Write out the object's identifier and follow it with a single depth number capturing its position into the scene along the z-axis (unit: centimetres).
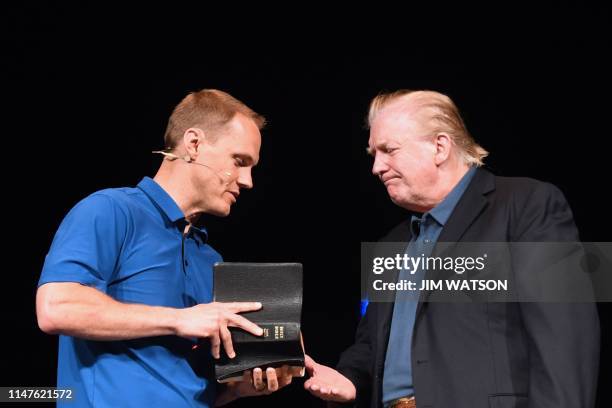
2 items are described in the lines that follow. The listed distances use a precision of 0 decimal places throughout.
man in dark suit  382
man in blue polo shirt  378
